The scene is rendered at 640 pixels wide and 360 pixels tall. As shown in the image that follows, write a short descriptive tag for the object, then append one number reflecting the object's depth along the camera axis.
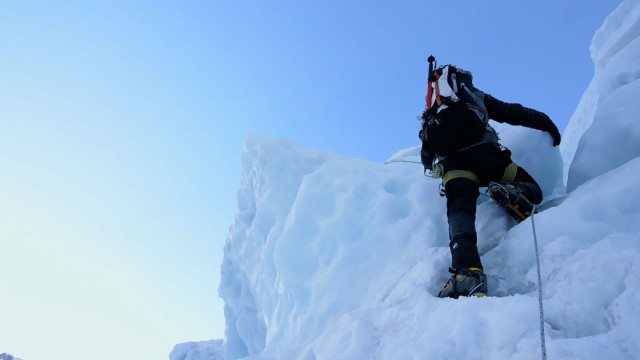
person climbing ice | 3.85
